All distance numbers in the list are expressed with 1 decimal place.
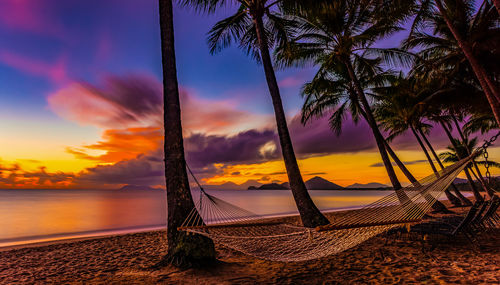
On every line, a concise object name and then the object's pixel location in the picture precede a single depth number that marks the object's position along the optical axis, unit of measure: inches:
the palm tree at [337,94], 285.0
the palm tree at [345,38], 234.2
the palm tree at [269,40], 156.5
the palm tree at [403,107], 304.2
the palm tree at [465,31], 150.1
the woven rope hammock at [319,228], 74.0
